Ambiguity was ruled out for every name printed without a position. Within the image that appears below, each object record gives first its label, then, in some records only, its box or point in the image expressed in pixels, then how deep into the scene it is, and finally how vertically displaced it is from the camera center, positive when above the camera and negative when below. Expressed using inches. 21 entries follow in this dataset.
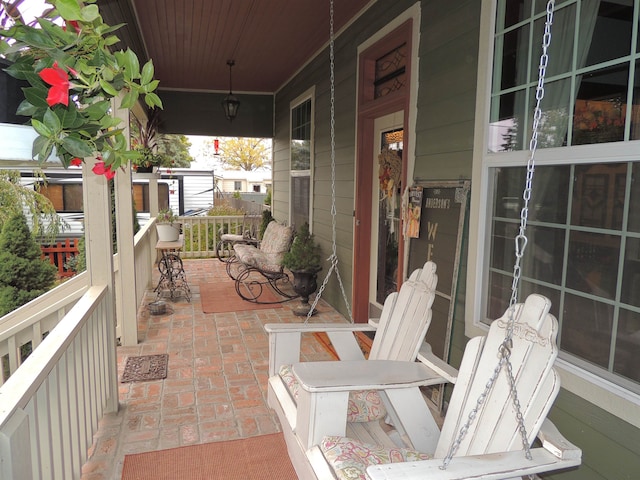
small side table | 219.3 -41.8
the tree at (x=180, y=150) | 954.1 +83.0
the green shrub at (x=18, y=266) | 130.6 -23.5
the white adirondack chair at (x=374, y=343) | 83.9 -31.3
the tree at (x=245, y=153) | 1039.6 +79.8
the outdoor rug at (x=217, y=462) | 91.1 -55.9
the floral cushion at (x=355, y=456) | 60.1 -36.0
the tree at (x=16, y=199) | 119.3 -4.1
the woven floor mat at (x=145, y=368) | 134.8 -54.9
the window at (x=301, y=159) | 251.0 +17.2
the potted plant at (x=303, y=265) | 203.5 -33.2
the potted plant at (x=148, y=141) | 231.9 +25.6
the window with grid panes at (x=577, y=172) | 71.0 +3.7
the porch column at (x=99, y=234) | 102.6 -10.7
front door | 160.7 -6.3
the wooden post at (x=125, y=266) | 155.4 -27.3
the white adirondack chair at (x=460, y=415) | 54.5 -30.9
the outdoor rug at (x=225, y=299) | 209.3 -53.3
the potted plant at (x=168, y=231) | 227.0 -21.3
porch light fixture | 255.0 +45.5
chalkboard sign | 112.3 -13.2
